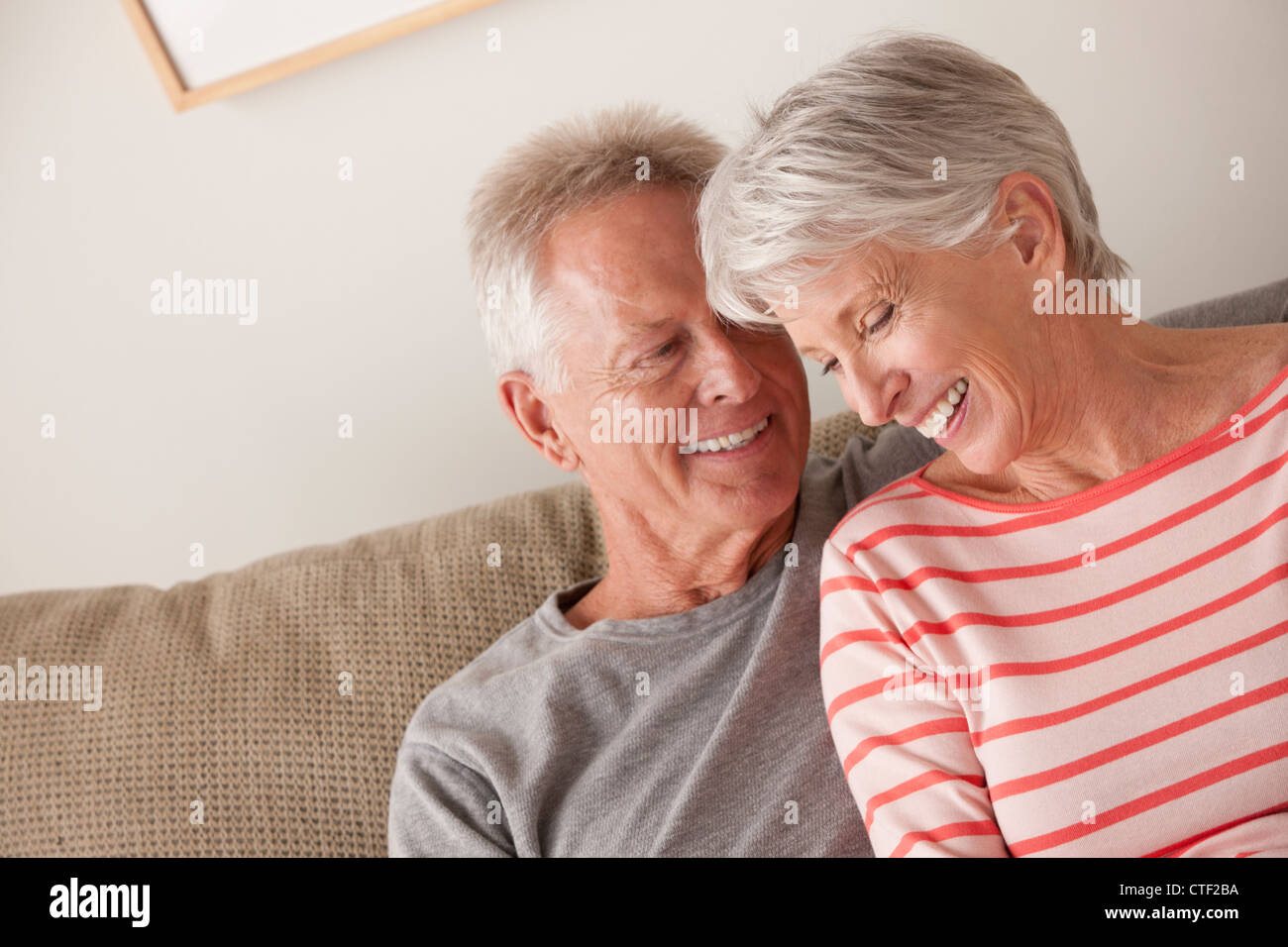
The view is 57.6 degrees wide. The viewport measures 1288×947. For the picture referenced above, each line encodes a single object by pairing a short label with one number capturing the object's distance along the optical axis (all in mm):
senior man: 1444
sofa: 1578
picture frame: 1838
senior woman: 1166
